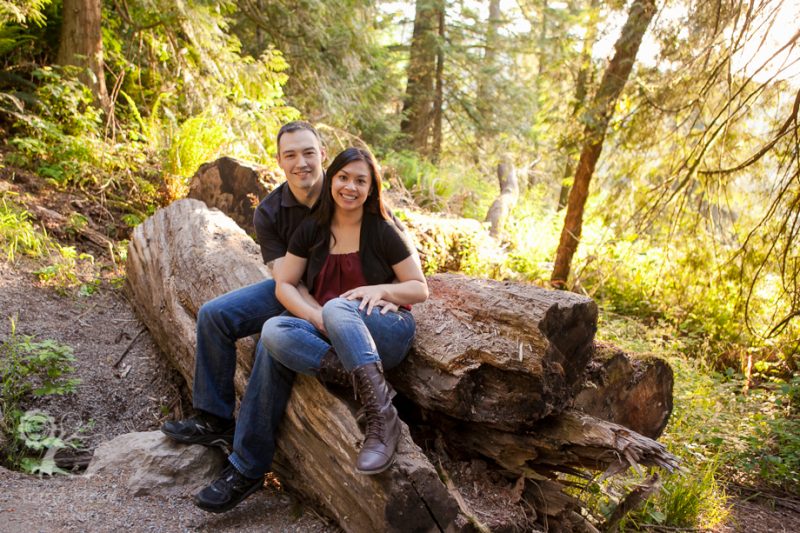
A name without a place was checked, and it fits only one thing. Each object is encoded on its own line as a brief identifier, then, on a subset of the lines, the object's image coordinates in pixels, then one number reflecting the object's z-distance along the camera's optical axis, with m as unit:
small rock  3.25
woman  2.74
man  3.04
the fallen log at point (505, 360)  3.00
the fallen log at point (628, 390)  3.81
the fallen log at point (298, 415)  2.58
